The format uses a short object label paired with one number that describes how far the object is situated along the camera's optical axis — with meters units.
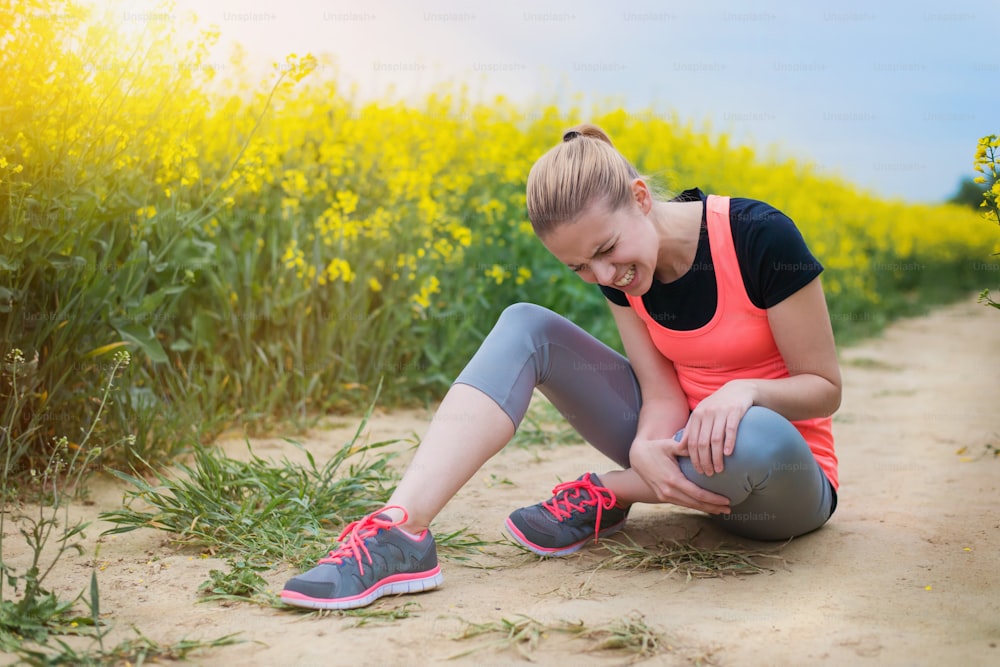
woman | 2.03
